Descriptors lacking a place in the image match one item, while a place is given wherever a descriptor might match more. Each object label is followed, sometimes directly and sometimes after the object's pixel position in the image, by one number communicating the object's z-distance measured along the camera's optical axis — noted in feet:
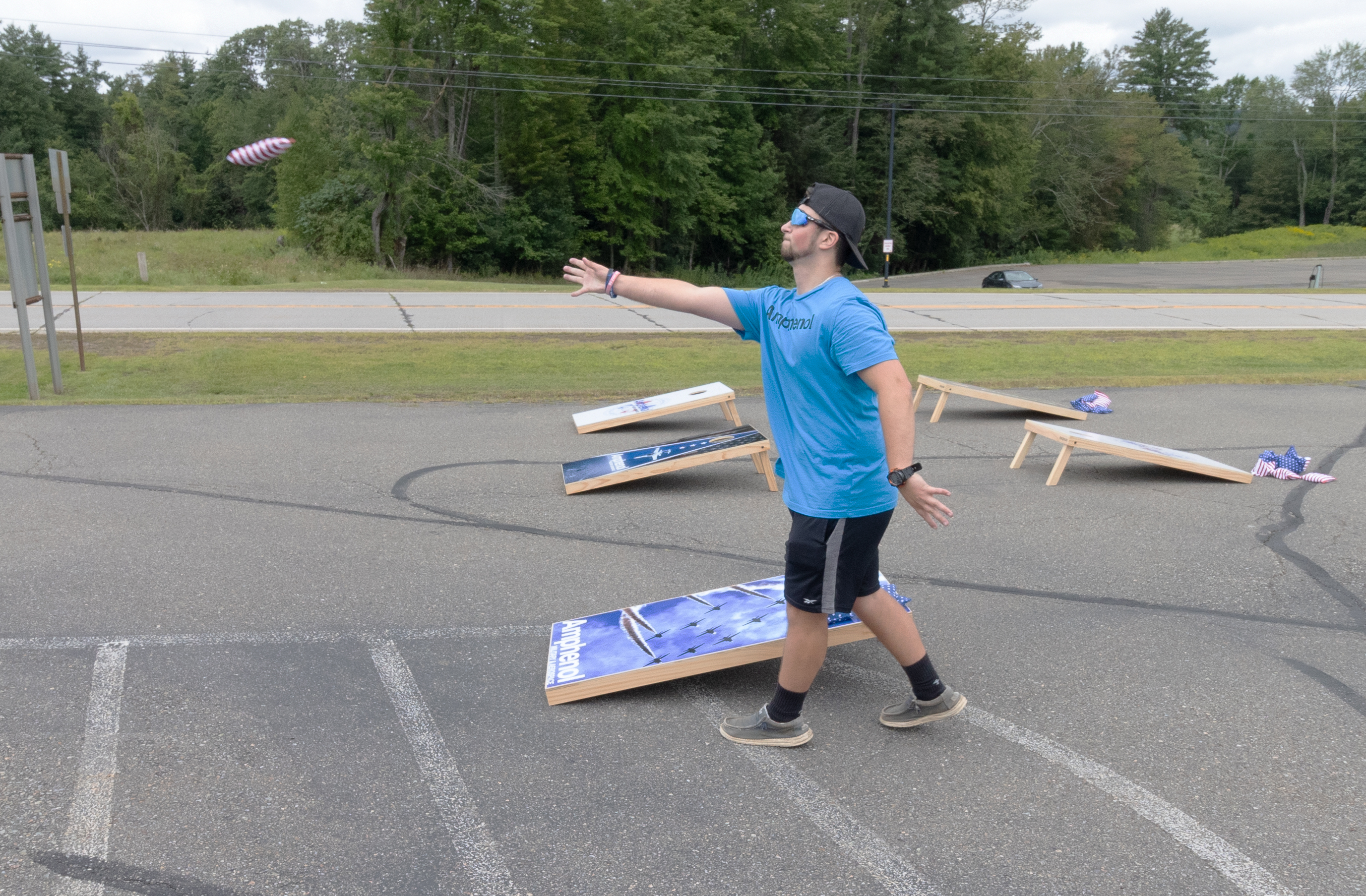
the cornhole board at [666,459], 25.14
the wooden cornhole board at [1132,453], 26.58
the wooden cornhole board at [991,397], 33.27
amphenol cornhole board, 14.12
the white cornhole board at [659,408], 30.96
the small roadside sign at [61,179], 38.88
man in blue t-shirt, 11.58
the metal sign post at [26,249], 33.83
